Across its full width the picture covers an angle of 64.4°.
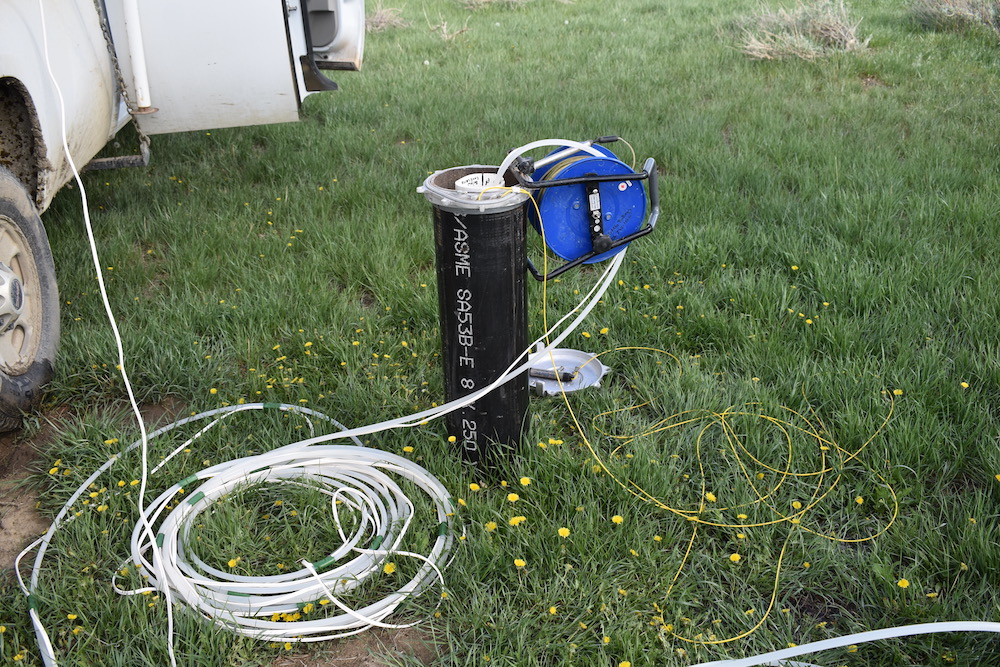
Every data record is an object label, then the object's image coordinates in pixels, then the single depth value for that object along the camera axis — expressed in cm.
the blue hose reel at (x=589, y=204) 227
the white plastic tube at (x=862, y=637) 192
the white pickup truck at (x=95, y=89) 276
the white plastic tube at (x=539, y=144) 214
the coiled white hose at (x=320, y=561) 211
